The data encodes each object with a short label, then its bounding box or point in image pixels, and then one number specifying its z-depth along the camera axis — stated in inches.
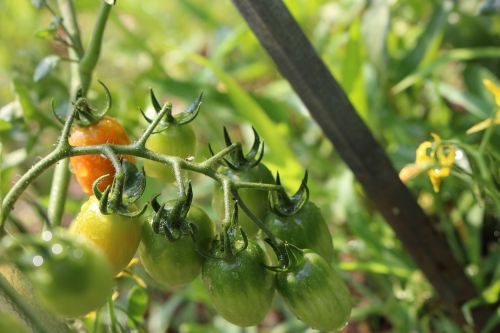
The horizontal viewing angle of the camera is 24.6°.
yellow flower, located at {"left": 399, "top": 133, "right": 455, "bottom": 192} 17.6
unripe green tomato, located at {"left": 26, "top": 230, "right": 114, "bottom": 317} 12.8
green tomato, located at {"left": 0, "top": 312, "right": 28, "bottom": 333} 12.7
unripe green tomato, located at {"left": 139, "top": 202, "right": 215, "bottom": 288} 16.3
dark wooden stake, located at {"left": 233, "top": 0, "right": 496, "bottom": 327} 19.7
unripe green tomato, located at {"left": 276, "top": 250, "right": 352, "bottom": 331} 16.3
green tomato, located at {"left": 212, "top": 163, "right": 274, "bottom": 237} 17.0
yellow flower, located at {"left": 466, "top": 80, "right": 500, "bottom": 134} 18.1
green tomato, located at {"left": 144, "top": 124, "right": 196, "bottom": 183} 17.3
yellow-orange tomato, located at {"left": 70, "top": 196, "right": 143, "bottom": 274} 15.9
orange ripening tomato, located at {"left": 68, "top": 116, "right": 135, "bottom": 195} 17.3
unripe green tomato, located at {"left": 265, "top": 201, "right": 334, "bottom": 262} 17.0
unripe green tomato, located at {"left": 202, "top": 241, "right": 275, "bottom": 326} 16.1
